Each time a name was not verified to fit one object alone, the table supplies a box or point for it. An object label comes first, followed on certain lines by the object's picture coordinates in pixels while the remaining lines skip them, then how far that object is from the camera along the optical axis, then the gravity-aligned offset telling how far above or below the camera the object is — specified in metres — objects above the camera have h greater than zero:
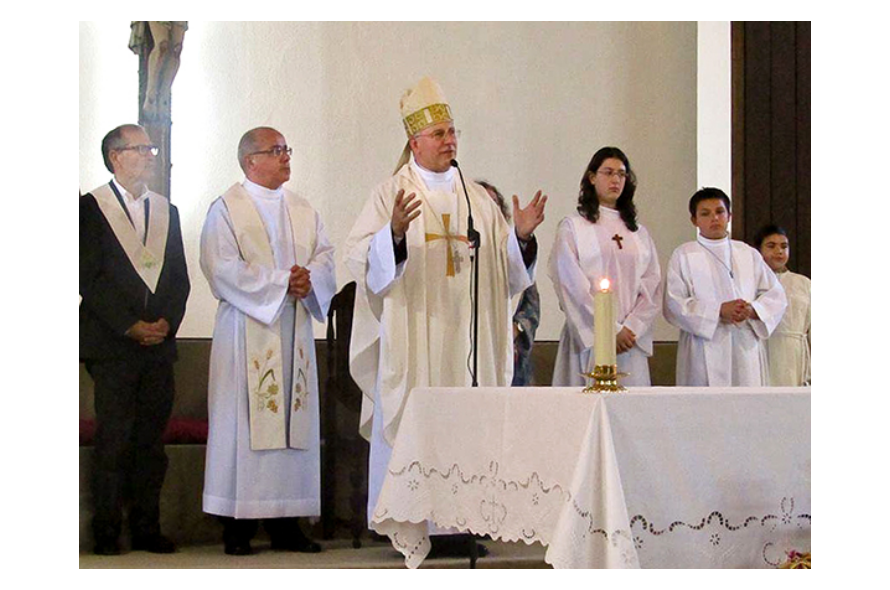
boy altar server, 6.35 -0.07
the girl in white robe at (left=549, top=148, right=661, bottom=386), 6.18 +0.11
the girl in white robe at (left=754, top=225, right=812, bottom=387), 6.81 -0.19
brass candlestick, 3.20 -0.22
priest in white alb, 5.78 -0.36
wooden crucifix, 7.80 +1.28
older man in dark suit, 5.78 -0.21
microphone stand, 4.67 +0.13
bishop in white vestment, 5.59 +0.00
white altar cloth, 2.96 -0.45
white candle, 3.24 -0.10
